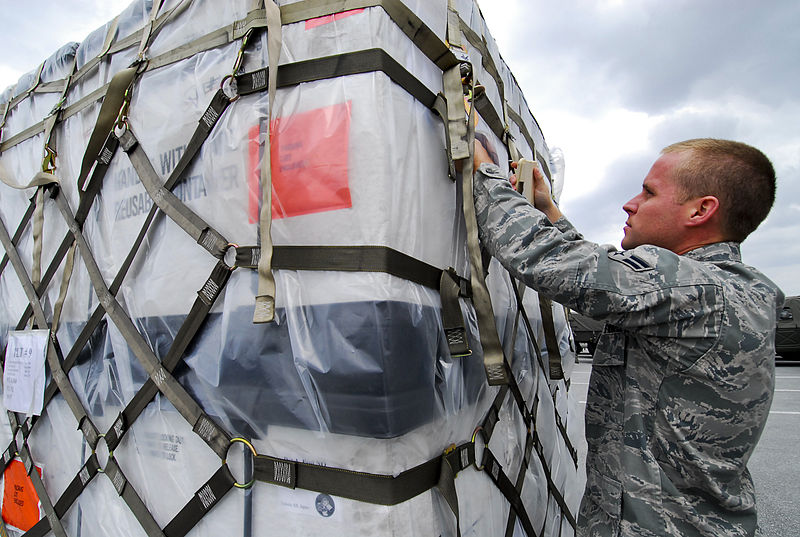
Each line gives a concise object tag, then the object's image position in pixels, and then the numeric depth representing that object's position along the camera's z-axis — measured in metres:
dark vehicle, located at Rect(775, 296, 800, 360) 11.42
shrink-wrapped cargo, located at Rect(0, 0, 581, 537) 1.11
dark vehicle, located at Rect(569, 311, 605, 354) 13.02
